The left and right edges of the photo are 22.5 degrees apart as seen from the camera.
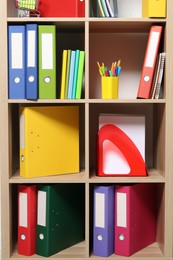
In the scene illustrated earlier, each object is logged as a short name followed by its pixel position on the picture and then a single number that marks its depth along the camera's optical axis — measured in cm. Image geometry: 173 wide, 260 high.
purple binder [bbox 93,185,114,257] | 201
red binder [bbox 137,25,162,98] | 197
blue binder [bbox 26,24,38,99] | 194
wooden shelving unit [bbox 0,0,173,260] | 193
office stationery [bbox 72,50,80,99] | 199
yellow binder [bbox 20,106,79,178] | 200
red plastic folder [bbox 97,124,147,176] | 205
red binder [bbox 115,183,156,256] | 202
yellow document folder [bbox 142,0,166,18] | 192
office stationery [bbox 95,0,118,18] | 199
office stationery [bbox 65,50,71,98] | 198
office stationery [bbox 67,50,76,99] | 199
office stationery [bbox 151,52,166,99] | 195
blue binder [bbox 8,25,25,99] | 194
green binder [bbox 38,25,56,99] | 194
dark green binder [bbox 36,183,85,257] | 201
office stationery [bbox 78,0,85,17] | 199
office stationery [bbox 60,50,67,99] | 198
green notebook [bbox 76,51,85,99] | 198
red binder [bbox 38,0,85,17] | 199
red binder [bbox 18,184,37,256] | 203
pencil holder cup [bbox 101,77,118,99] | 198
